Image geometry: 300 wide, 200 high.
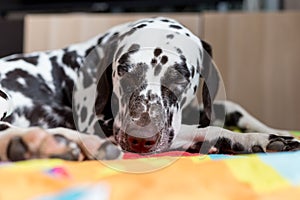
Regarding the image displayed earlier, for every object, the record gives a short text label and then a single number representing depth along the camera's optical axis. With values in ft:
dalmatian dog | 2.61
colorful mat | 2.10
